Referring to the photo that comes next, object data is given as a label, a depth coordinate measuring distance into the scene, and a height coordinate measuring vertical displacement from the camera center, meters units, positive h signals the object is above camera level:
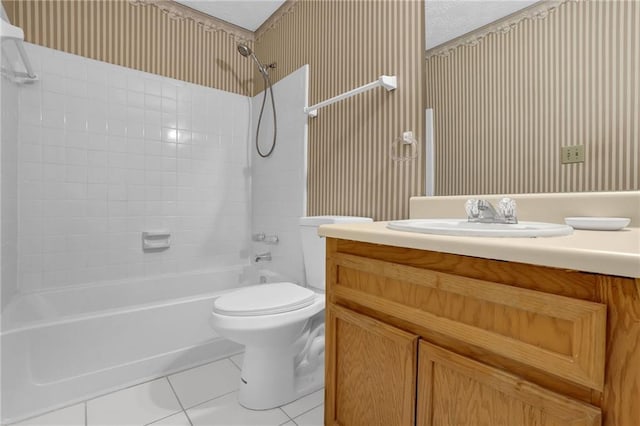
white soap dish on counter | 0.79 -0.03
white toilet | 1.26 -0.53
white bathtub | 1.32 -0.64
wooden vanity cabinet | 0.48 -0.26
